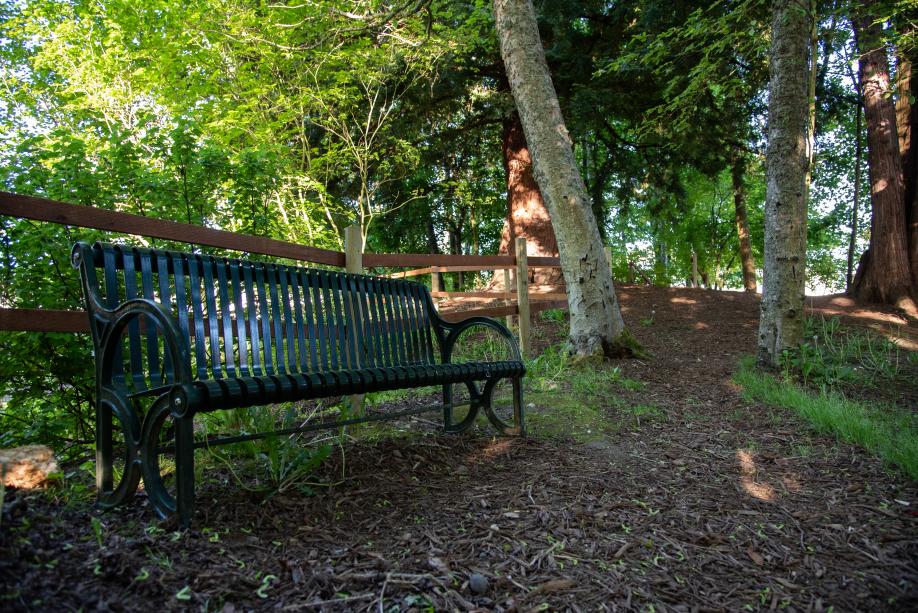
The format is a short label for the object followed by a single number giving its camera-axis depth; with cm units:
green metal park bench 185
